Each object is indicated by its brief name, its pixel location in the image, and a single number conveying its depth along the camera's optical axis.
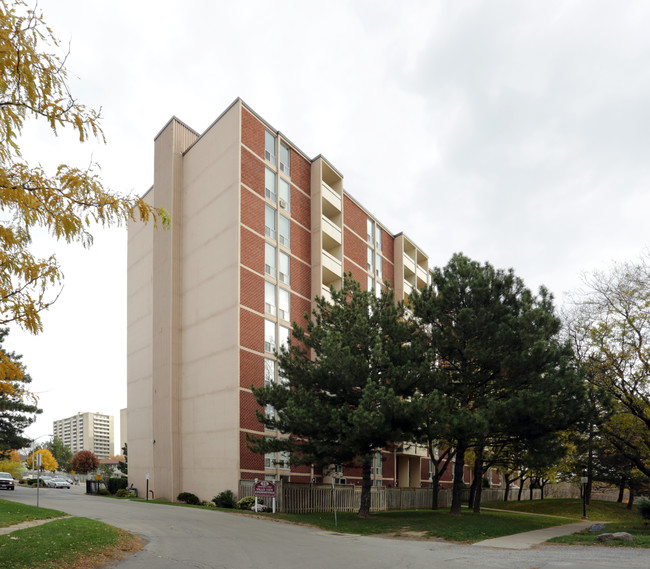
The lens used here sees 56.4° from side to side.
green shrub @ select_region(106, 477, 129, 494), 41.81
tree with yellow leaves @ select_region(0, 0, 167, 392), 6.46
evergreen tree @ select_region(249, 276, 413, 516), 23.89
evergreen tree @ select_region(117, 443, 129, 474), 62.50
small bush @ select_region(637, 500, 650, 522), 25.08
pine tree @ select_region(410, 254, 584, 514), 24.64
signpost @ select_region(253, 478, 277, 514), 25.97
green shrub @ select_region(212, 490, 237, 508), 30.19
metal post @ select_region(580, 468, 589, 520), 37.72
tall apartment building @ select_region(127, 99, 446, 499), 33.22
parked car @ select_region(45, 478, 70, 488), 58.43
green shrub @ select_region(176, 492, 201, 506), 33.03
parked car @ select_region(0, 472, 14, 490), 40.36
